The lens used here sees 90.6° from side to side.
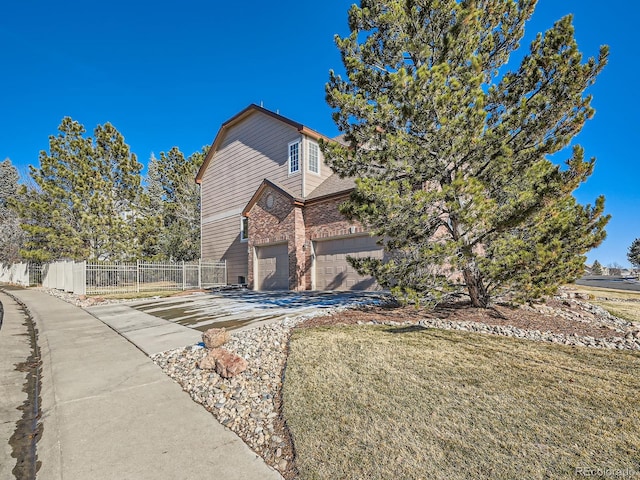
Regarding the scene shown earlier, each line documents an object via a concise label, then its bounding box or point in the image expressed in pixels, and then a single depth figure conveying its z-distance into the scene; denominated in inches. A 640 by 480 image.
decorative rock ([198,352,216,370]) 161.6
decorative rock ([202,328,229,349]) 185.6
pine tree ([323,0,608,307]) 211.8
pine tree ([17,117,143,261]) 669.9
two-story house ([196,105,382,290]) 505.4
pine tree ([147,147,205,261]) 915.4
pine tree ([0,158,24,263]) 975.0
